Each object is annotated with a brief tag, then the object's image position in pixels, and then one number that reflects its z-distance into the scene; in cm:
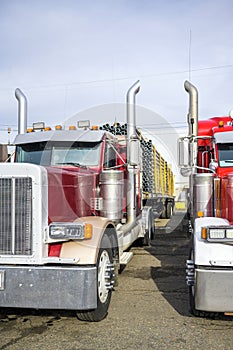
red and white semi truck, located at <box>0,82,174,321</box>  430
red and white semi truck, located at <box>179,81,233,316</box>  433
